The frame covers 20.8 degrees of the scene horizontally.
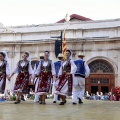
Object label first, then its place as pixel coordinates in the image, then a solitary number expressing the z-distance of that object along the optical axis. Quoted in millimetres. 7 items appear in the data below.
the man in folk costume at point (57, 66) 10797
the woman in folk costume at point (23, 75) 10391
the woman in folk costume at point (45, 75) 10266
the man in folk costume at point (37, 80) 10795
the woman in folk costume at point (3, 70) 10469
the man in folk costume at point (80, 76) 10938
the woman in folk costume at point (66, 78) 10102
